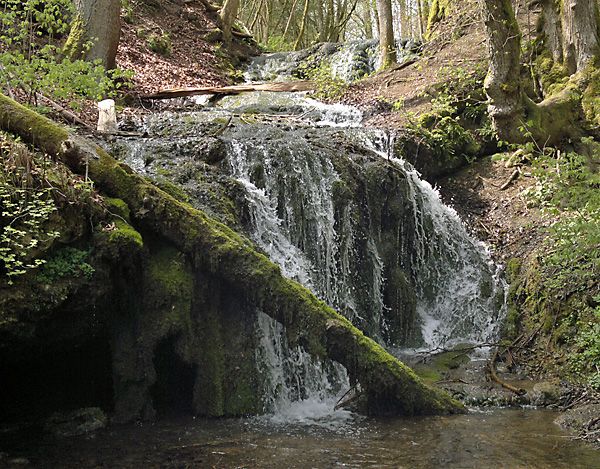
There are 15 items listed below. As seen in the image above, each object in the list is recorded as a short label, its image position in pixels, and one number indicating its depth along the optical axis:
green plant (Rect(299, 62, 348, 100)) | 15.46
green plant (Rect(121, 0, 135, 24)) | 18.00
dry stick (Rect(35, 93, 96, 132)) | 10.01
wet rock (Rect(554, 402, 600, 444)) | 5.73
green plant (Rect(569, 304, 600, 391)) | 6.28
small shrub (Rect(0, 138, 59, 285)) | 5.49
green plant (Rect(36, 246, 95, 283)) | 5.73
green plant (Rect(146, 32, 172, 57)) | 17.45
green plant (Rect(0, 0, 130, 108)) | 8.67
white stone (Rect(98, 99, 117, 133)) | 10.58
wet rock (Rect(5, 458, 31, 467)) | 4.94
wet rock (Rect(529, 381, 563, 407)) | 6.95
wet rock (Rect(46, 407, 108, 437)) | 5.84
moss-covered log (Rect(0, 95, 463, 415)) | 6.53
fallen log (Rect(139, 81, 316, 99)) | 14.27
